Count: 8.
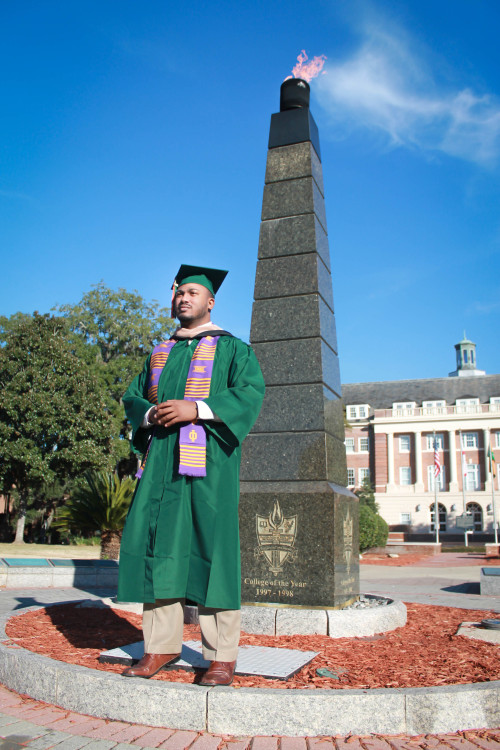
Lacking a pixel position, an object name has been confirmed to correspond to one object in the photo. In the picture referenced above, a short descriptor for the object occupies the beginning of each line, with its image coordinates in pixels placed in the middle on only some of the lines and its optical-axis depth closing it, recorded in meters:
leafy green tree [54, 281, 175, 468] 34.66
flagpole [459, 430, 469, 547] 50.00
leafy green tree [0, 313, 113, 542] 23.42
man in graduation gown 3.21
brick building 52.00
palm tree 12.14
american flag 32.19
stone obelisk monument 5.64
